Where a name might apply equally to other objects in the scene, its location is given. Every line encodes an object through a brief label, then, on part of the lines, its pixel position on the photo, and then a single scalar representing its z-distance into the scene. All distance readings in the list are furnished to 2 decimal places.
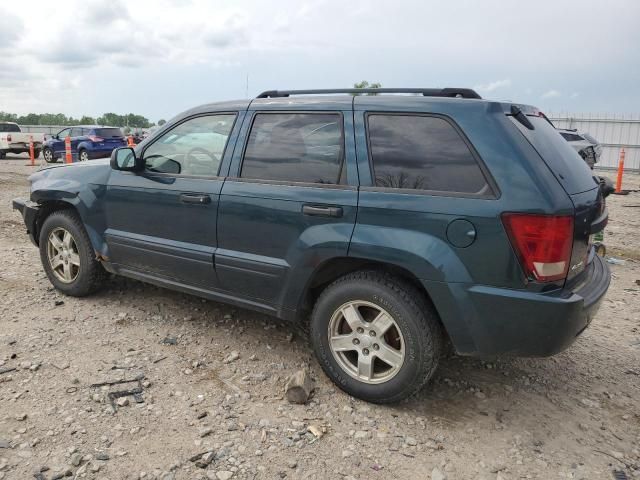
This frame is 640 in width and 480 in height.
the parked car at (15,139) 20.98
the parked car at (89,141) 18.30
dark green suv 2.56
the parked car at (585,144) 13.89
